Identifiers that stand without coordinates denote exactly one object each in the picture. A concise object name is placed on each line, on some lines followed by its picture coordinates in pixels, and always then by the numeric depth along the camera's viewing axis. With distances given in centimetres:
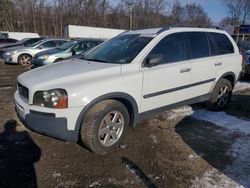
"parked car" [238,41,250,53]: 909
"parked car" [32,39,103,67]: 800
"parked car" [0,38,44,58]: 1266
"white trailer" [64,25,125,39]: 2243
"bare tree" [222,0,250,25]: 4513
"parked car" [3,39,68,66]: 1023
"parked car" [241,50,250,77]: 687
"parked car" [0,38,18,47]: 1566
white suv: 241
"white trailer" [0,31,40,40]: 2468
